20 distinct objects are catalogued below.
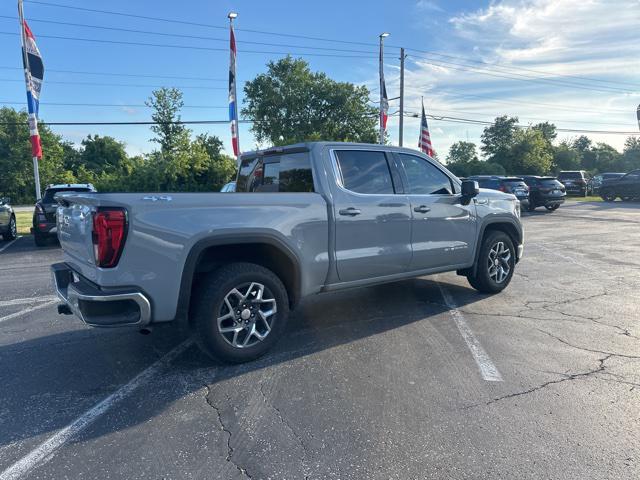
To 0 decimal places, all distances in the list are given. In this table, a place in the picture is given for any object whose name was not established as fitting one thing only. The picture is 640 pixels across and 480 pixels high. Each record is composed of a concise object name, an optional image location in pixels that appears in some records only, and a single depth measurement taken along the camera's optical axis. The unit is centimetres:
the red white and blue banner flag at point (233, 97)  1994
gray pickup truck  347
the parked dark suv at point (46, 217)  1167
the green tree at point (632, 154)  7350
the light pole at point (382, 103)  2622
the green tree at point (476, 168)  4922
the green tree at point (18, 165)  4916
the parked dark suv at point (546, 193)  2173
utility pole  3045
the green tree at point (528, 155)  5462
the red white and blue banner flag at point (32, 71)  1455
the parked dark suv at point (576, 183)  3319
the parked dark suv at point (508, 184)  2008
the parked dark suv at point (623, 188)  2744
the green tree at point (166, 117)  3525
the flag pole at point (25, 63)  1454
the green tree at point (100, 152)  6569
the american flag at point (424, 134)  2578
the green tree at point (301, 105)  5128
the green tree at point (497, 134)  8149
